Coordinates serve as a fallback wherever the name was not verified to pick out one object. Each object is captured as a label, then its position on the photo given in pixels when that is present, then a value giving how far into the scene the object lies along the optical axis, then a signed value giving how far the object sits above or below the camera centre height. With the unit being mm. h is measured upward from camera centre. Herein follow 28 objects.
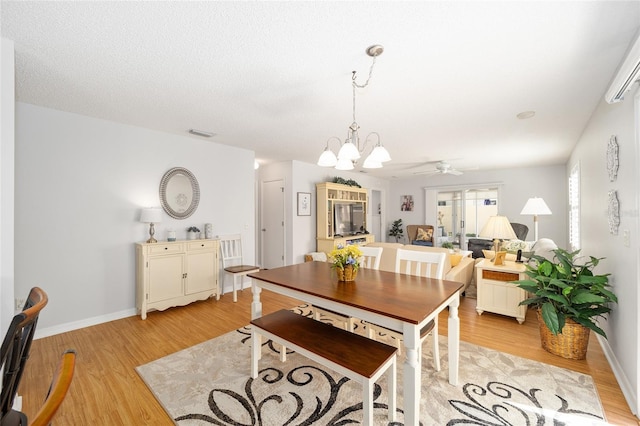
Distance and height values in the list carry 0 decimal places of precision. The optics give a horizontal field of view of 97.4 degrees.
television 6367 -139
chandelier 1986 +459
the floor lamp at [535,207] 4043 +79
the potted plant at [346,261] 2240 -388
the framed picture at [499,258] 3607 -590
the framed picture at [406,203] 8711 +310
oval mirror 3891 +301
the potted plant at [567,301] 2381 -804
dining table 1571 -557
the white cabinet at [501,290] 3367 -955
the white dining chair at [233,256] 4324 -697
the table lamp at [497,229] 3318 -196
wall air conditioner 1578 +847
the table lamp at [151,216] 3508 -26
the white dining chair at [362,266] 2498 -568
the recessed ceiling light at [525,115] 3115 +1109
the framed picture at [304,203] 5934 +211
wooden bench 1602 -891
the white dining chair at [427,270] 2149 -507
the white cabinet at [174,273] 3496 -794
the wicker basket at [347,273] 2240 -482
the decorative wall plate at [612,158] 2260 +447
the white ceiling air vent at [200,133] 3797 +1117
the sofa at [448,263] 3850 -739
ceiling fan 5688 +932
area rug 1828 -1320
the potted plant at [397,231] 8742 -560
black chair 940 -523
